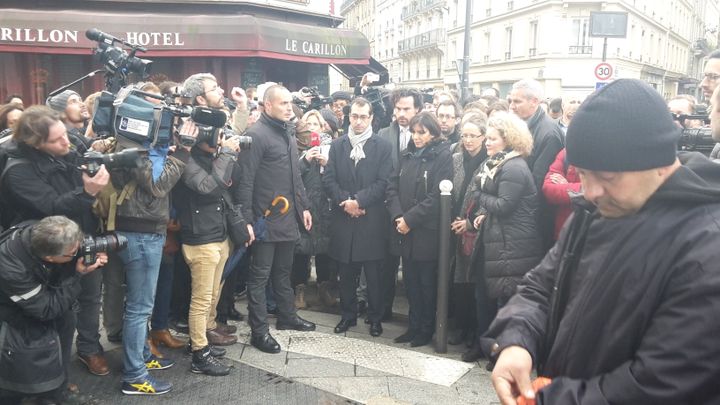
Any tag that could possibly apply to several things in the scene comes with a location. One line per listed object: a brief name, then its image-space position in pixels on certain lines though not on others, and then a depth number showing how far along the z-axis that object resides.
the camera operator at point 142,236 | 3.91
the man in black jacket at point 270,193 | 4.89
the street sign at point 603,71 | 12.48
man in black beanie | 1.39
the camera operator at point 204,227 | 4.34
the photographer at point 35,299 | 3.37
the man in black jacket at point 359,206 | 5.46
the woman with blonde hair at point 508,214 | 4.60
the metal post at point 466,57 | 16.37
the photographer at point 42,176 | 3.60
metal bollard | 4.88
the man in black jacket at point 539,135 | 5.00
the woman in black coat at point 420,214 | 5.23
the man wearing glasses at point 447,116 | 6.28
